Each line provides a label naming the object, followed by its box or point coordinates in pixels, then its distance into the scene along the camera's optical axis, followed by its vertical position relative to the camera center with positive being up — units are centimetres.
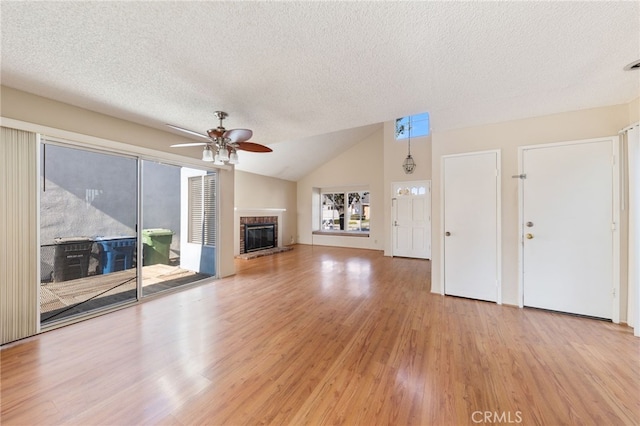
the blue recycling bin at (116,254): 330 -57
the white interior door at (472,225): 322 -18
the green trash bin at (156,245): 367 -53
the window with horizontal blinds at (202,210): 444 +6
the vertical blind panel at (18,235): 225 -21
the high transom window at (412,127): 652 +238
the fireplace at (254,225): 679 -37
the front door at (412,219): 628 -18
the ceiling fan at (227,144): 249 +80
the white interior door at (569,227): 268 -18
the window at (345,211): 818 +6
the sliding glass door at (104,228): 274 -20
